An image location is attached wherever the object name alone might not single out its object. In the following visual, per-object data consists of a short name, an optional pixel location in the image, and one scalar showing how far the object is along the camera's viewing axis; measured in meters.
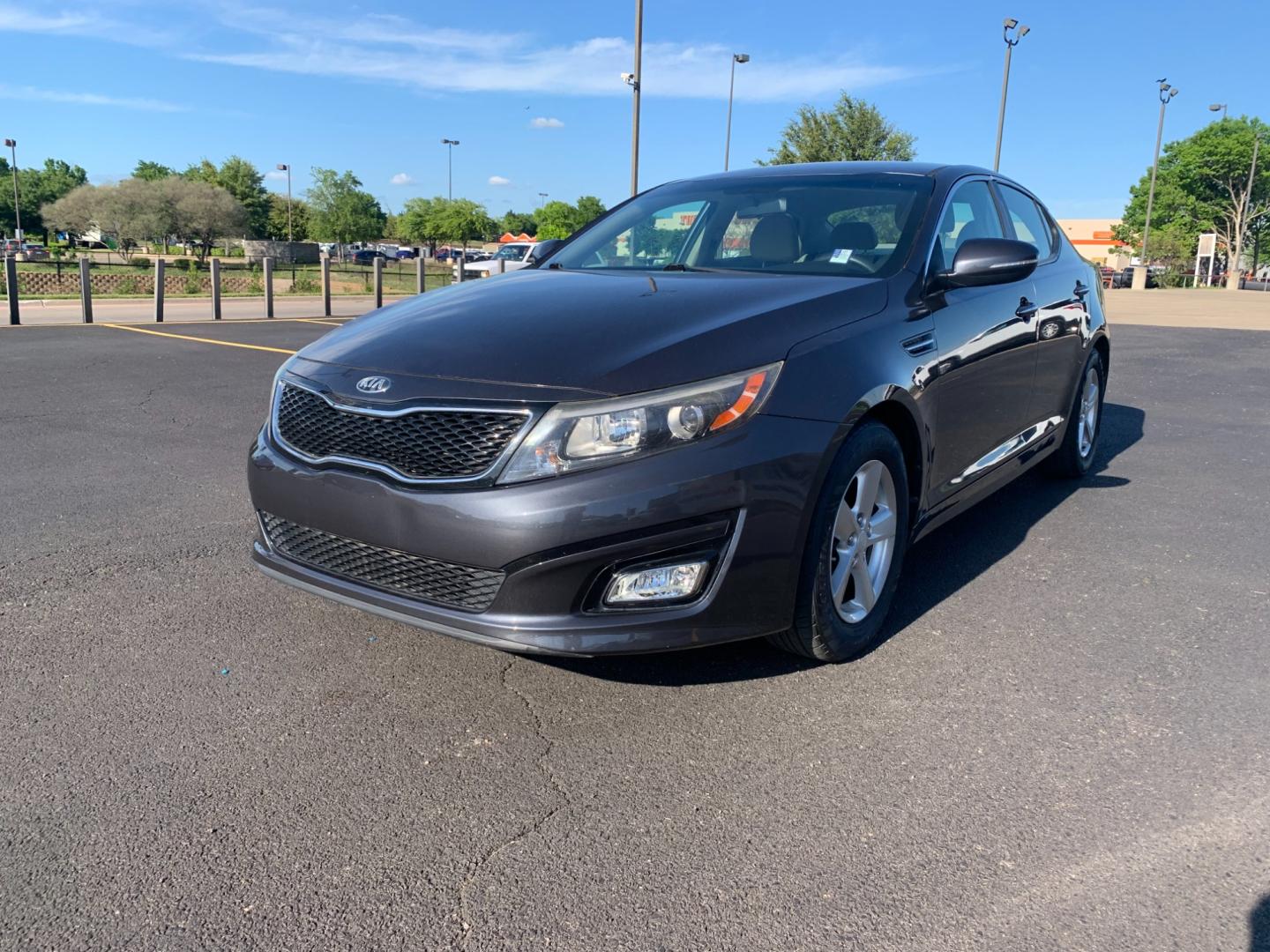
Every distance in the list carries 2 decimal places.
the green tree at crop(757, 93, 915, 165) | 36.69
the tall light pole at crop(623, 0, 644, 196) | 23.61
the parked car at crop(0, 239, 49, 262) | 56.19
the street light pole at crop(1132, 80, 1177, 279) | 48.52
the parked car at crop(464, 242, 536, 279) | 26.65
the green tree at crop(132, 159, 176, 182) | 99.12
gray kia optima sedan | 2.63
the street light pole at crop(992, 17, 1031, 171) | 33.06
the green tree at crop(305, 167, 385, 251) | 81.06
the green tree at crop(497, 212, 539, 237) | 140.75
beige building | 81.81
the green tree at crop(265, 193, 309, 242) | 97.18
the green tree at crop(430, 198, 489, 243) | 101.31
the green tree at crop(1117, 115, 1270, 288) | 64.56
